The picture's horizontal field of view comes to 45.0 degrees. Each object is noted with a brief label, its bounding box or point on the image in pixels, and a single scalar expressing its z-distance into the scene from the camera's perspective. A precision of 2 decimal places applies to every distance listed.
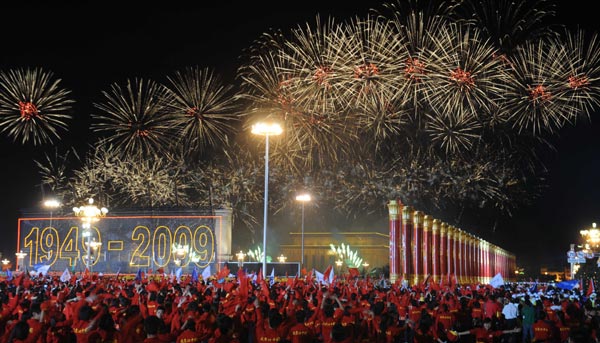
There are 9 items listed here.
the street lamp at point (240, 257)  60.75
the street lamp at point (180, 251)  53.12
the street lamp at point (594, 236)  67.01
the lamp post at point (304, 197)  46.56
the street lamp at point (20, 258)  55.72
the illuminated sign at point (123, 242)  53.56
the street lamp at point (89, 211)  40.66
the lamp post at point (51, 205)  55.48
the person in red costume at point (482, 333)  12.51
